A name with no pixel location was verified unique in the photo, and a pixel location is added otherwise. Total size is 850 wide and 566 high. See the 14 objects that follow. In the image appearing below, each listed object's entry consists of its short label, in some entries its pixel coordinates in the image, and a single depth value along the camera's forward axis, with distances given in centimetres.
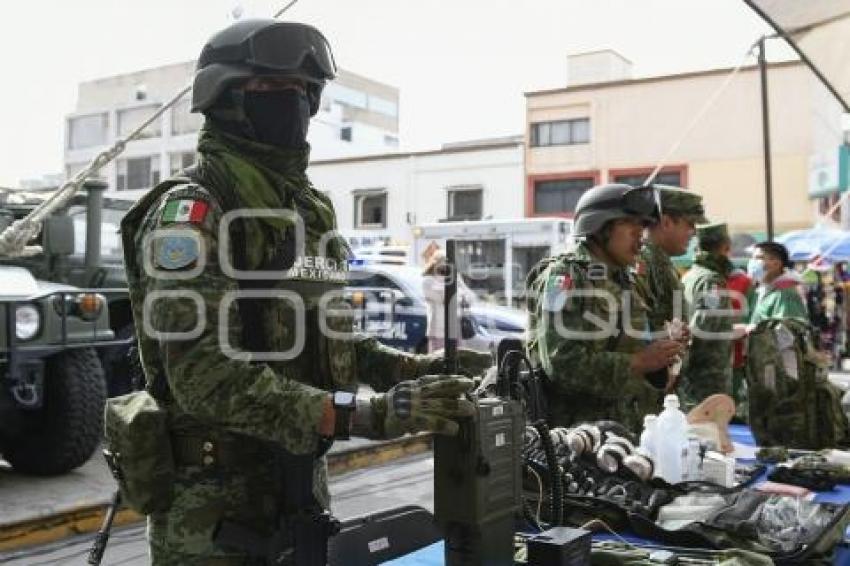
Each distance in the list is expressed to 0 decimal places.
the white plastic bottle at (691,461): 274
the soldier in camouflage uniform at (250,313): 163
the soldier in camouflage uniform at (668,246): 416
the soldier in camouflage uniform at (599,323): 315
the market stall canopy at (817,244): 1257
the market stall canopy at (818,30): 462
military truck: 493
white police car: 1127
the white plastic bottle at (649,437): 277
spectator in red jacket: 503
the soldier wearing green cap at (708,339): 481
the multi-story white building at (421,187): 2869
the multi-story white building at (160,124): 4284
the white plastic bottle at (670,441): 271
